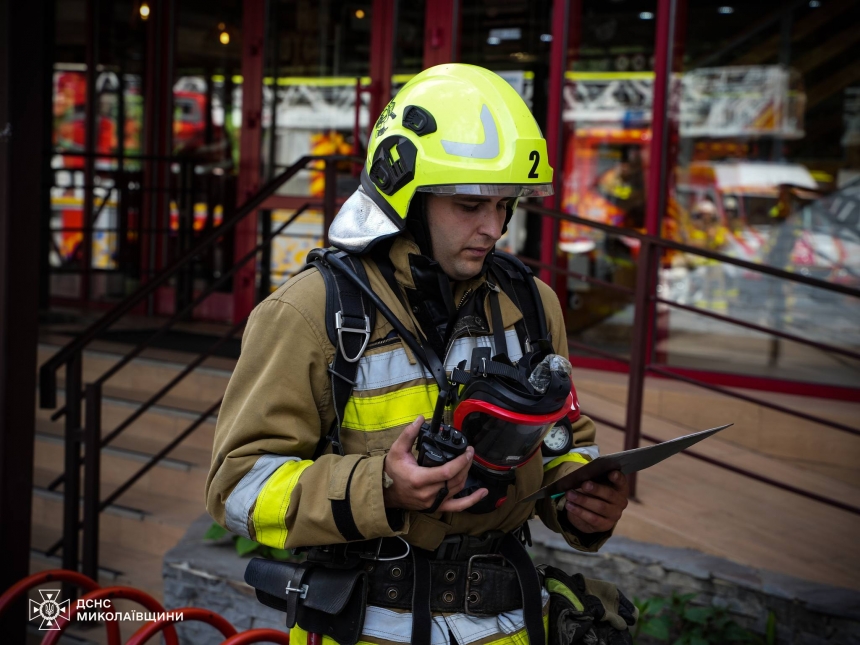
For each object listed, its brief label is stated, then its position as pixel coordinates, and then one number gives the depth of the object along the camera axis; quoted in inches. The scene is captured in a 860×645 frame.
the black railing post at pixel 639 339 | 160.4
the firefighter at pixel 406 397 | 67.2
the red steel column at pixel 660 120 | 237.3
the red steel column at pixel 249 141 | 292.0
